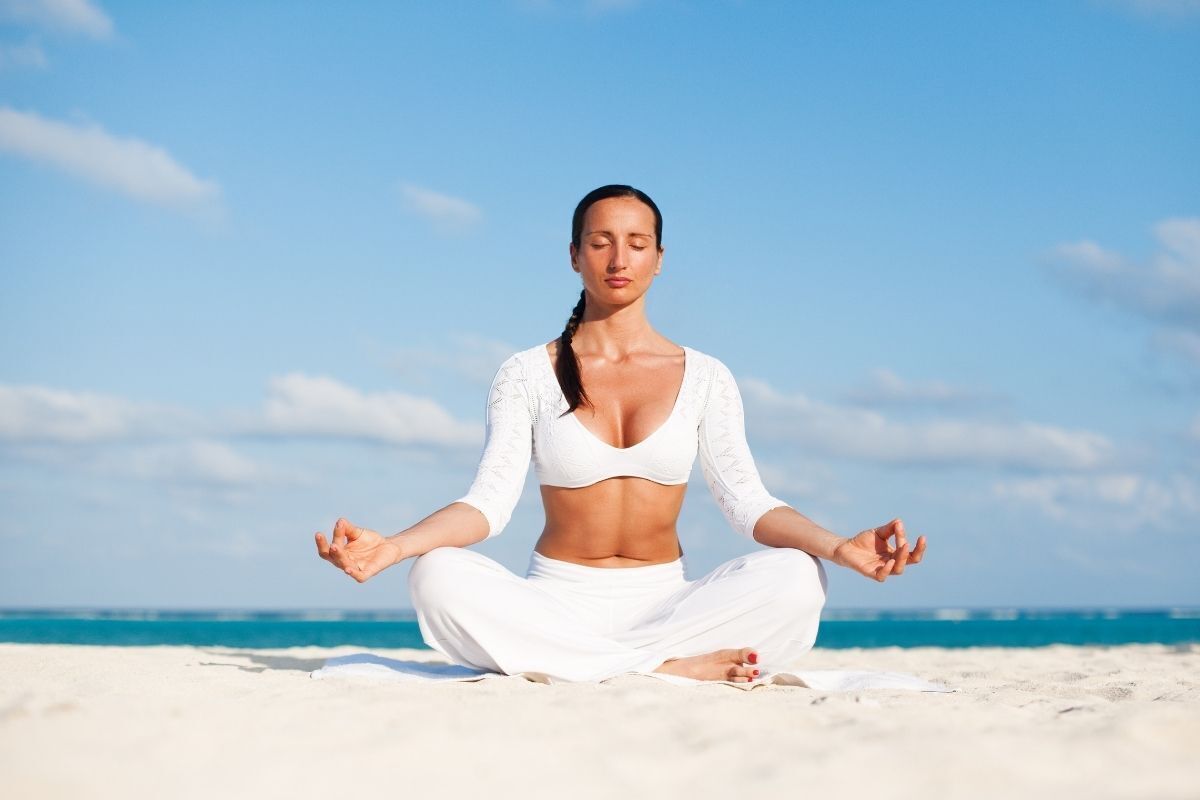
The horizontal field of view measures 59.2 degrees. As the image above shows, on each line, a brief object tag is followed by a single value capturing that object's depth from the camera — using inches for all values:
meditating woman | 169.3
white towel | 169.5
